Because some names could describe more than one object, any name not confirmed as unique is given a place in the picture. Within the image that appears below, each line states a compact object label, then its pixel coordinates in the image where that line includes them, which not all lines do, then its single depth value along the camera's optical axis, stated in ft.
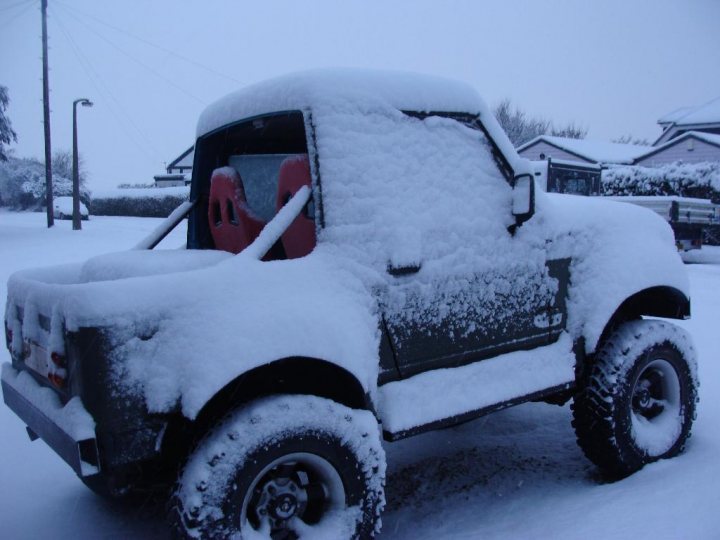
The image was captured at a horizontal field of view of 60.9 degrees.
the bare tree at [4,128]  78.07
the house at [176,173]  156.97
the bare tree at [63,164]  184.58
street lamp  70.59
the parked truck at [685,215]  45.24
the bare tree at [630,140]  188.85
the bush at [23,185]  137.28
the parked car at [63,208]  115.75
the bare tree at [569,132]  170.40
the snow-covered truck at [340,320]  7.01
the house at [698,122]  107.24
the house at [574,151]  112.88
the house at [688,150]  90.12
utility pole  77.71
